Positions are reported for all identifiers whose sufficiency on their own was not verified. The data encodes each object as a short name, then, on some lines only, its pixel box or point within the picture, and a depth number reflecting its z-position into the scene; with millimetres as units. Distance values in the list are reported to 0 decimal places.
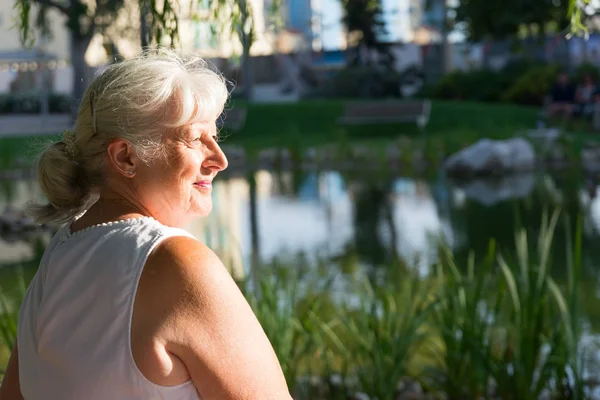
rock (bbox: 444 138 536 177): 14680
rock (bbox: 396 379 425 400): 4191
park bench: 22297
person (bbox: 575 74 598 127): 21047
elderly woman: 1503
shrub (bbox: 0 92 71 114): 30547
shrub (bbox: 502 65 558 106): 24219
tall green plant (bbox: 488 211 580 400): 3469
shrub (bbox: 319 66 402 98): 28438
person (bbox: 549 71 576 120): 21422
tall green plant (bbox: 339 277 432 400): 3629
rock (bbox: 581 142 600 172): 14578
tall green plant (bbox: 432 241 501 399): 3609
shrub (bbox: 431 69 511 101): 25739
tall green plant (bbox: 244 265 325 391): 3684
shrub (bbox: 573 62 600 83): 23672
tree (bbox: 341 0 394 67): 33312
